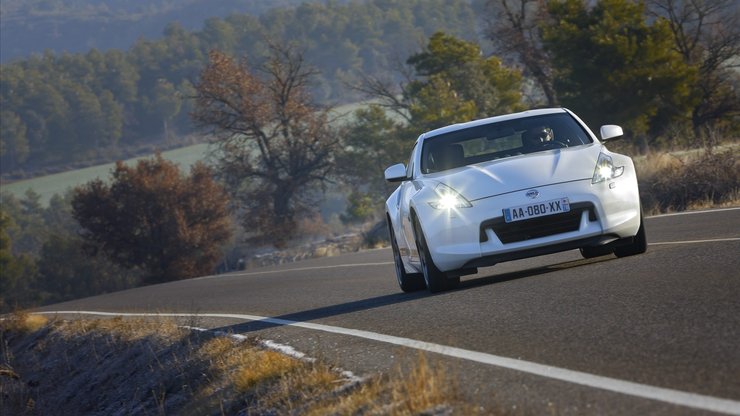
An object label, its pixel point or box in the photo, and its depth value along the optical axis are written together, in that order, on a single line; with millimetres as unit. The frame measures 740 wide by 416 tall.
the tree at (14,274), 82375
